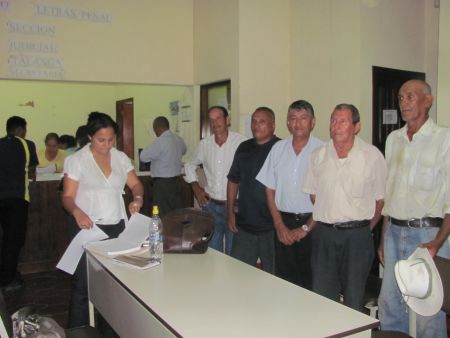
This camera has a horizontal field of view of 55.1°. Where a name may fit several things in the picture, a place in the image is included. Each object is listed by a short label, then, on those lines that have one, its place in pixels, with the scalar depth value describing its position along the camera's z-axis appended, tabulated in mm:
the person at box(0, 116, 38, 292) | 3941
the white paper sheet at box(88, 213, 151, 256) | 2430
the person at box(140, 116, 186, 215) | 4977
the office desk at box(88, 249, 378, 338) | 1484
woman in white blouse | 2590
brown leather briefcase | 2391
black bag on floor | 1668
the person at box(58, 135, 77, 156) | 6212
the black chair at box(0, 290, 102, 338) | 1509
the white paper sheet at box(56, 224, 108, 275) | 2572
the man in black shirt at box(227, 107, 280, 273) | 3070
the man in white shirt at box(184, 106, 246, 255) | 3701
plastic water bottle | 2309
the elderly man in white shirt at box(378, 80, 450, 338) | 2328
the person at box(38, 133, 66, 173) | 5582
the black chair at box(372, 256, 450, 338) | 1783
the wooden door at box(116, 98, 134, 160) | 7703
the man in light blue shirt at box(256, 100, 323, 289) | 2828
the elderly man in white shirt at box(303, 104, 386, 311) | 2459
